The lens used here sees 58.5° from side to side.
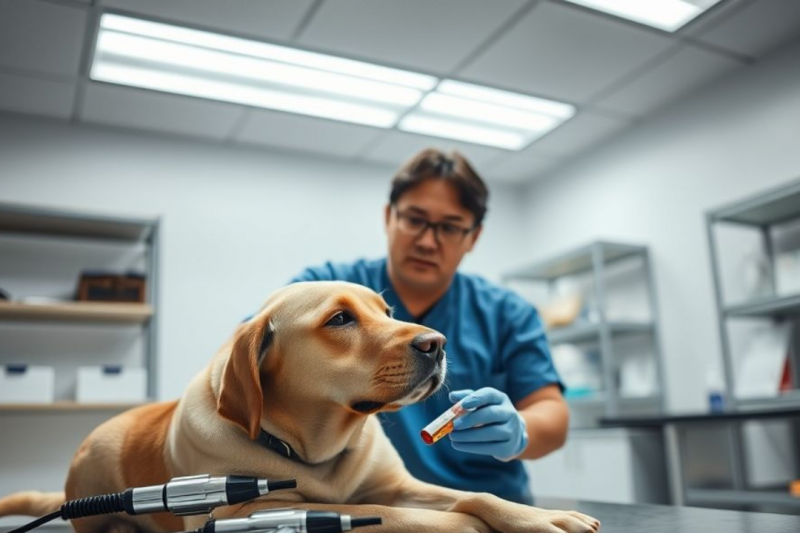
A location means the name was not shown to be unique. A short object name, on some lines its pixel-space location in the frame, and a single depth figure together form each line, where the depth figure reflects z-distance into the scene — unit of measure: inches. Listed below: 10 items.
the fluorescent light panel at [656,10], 100.6
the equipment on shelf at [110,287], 118.6
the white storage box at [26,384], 108.4
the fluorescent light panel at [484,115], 128.1
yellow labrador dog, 29.6
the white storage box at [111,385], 113.7
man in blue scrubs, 53.1
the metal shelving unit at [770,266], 105.7
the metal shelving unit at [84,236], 112.3
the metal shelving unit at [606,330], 133.4
